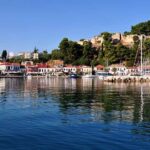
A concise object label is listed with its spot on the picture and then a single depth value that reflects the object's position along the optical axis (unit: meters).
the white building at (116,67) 110.44
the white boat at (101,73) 91.60
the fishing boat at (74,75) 116.82
